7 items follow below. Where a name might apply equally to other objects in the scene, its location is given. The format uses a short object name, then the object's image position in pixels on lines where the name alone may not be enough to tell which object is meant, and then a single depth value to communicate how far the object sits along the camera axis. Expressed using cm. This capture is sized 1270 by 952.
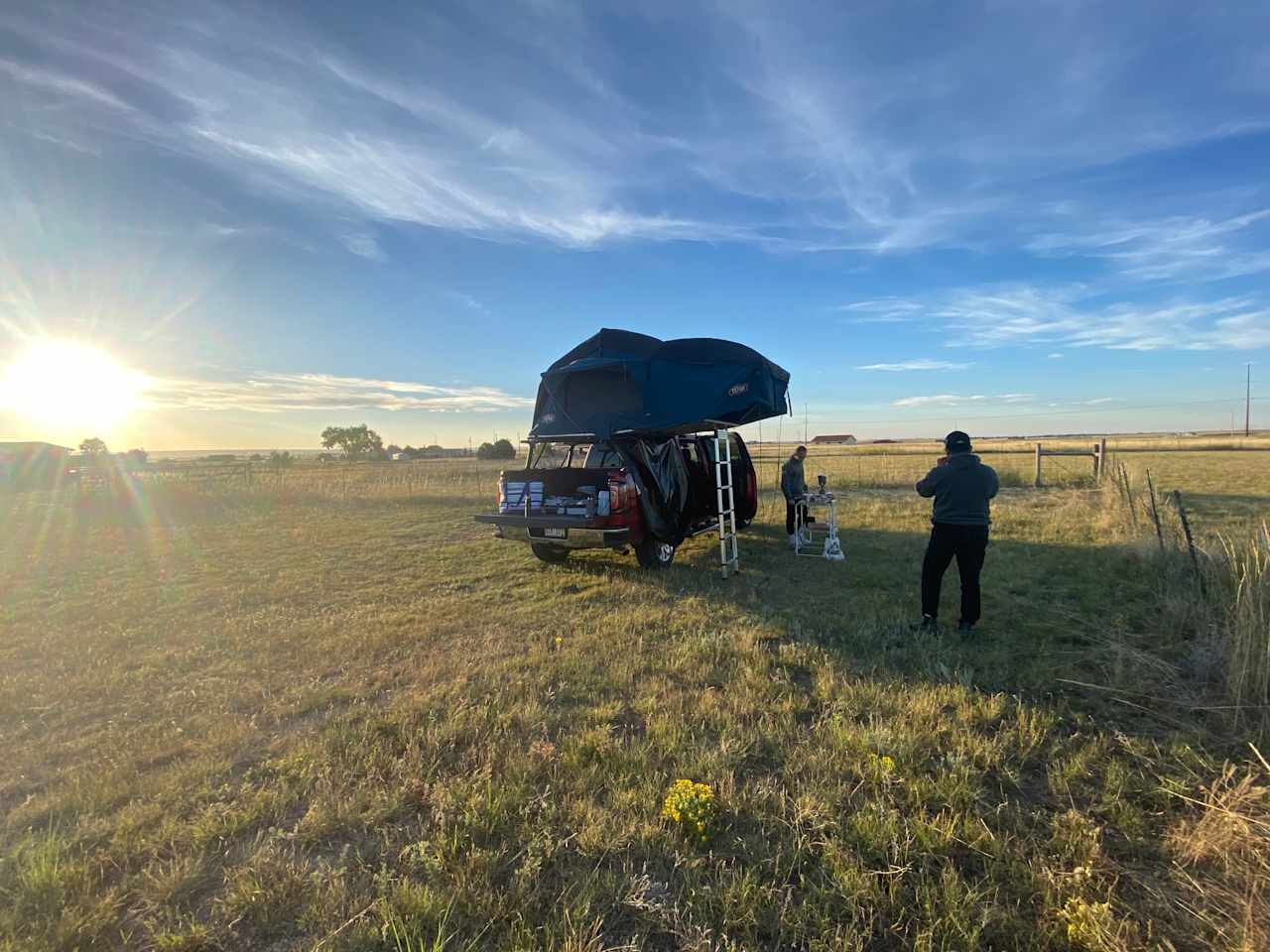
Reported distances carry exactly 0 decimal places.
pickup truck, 636
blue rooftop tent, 700
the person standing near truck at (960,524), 481
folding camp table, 801
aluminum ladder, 687
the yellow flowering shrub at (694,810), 232
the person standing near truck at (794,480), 900
